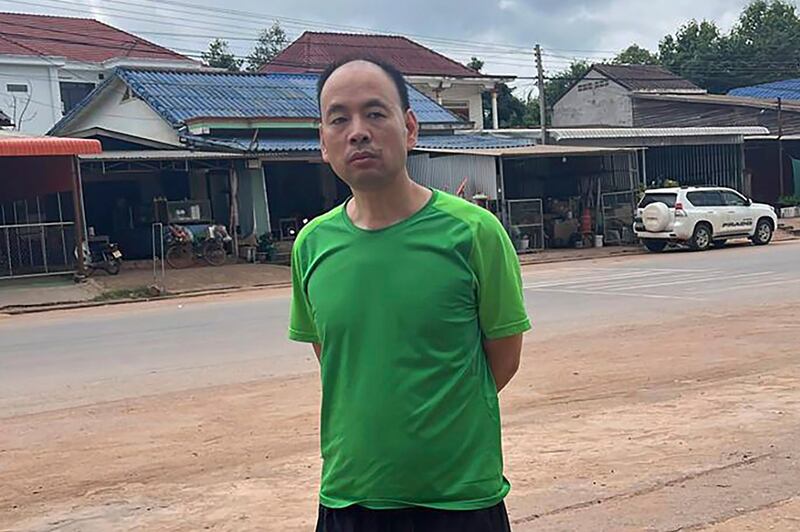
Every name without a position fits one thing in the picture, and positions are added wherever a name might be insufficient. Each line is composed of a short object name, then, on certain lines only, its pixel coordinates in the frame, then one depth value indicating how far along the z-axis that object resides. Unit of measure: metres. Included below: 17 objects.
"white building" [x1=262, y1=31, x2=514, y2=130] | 41.06
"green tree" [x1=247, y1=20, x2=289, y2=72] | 59.72
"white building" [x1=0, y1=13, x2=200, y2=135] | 39.97
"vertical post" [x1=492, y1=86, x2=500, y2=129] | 41.03
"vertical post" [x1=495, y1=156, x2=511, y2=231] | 25.59
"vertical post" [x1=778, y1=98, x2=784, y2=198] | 36.47
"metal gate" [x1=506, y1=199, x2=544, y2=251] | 26.62
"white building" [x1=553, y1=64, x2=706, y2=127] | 45.12
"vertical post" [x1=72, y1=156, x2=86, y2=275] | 21.03
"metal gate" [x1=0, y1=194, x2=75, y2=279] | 21.52
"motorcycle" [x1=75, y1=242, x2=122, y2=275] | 21.74
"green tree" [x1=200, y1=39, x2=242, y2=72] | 52.81
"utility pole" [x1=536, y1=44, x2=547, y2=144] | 31.41
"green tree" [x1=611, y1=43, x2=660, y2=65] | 66.87
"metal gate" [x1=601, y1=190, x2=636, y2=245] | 27.98
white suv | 24.31
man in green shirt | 2.39
